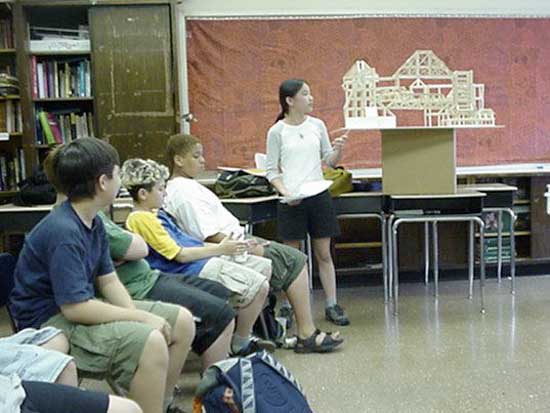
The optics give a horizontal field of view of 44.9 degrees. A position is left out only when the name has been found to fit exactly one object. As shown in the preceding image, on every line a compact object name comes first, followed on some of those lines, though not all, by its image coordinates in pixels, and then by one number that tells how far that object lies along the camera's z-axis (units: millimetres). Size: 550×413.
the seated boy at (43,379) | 1483
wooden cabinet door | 4508
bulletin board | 4922
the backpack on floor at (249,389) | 2123
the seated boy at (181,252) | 2672
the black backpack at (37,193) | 3928
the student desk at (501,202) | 4312
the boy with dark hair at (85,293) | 1889
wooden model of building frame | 4123
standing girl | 3668
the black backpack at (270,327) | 3350
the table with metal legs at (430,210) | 3912
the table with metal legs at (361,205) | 4309
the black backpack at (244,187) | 4078
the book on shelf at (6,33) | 4617
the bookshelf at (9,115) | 4559
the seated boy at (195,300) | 2451
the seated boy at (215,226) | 2934
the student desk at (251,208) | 3889
